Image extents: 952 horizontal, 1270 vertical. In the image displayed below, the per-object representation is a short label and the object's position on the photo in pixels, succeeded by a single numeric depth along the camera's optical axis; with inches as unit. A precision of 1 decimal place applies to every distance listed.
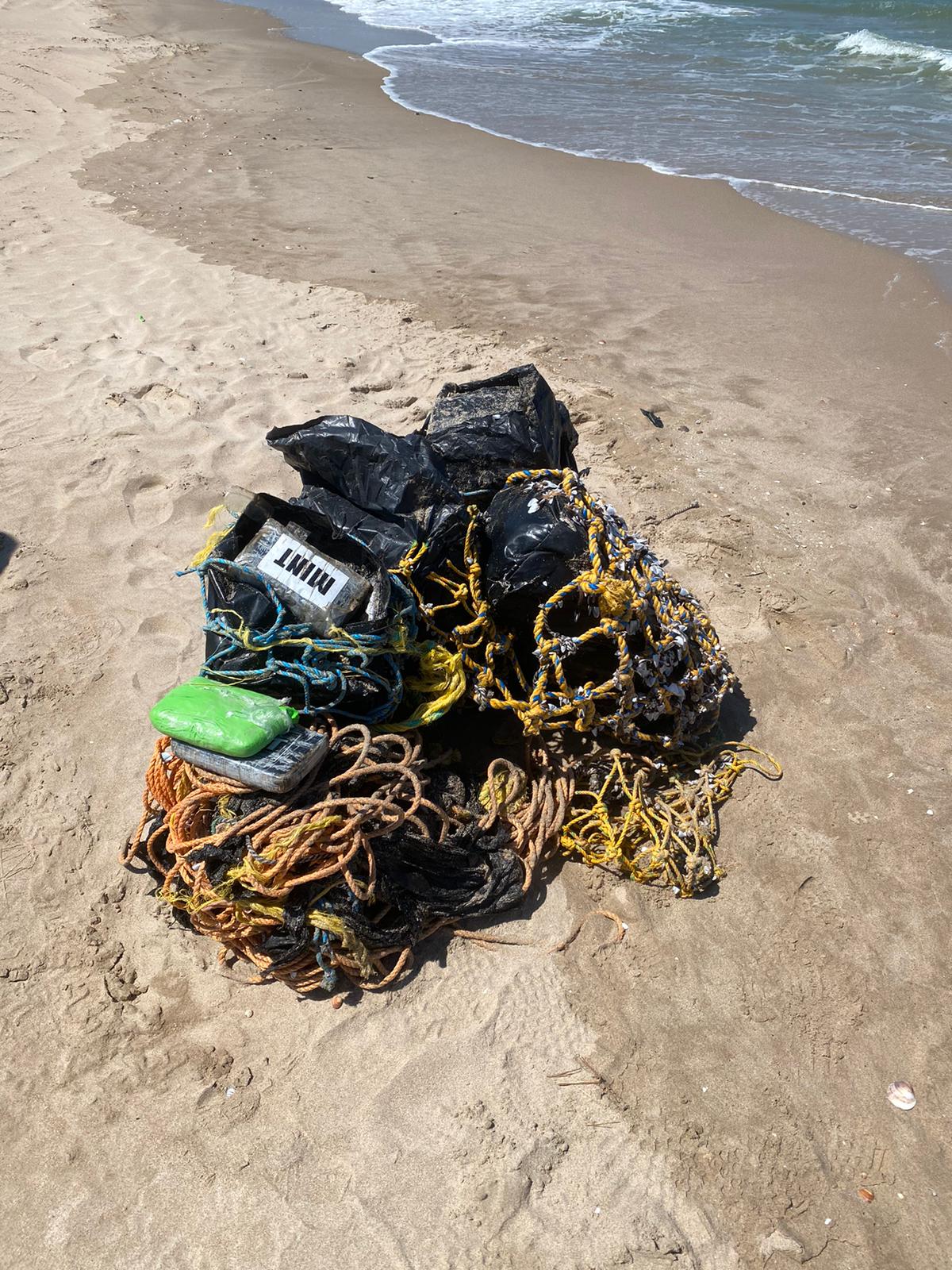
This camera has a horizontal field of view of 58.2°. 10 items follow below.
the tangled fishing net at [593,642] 110.1
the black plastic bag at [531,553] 110.7
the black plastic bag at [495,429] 127.3
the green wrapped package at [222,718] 94.4
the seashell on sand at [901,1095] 93.0
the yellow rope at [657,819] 111.9
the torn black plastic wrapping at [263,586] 105.7
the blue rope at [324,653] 102.7
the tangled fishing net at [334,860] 96.0
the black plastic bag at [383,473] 115.0
